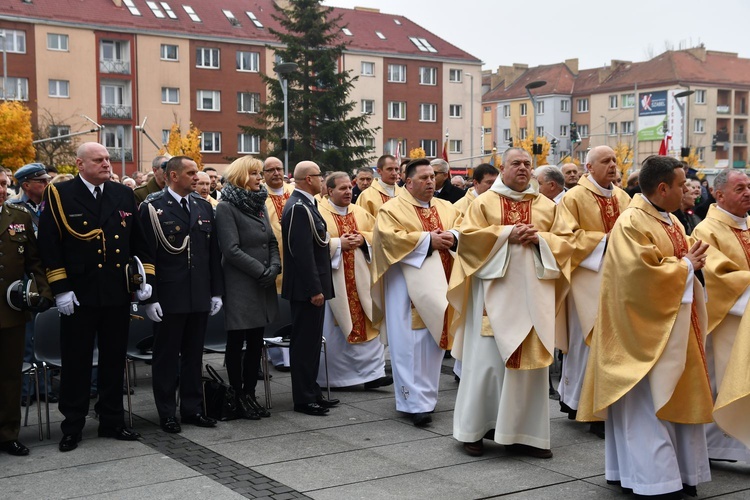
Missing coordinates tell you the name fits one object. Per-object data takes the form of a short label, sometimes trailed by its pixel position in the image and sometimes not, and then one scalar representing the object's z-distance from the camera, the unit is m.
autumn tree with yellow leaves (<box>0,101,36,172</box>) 41.19
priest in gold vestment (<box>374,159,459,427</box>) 8.16
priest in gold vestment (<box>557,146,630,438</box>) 7.87
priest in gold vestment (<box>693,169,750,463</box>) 6.30
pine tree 46.31
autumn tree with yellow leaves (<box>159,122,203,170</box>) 49.69
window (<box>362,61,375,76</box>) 66.38
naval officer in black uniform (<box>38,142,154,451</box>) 7.02
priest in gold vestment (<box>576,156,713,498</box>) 5.68
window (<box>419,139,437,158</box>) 69.88
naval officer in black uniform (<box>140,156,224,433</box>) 7.66
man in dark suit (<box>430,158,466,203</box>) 11.88
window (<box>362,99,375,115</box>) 66.88
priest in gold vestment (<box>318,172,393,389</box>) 9.64
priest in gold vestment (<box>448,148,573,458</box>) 6.88
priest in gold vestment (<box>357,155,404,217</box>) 10.39
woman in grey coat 8.11
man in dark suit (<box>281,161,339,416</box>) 8.31
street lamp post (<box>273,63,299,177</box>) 30.98
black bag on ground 8.10
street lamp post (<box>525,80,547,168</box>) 32.88
